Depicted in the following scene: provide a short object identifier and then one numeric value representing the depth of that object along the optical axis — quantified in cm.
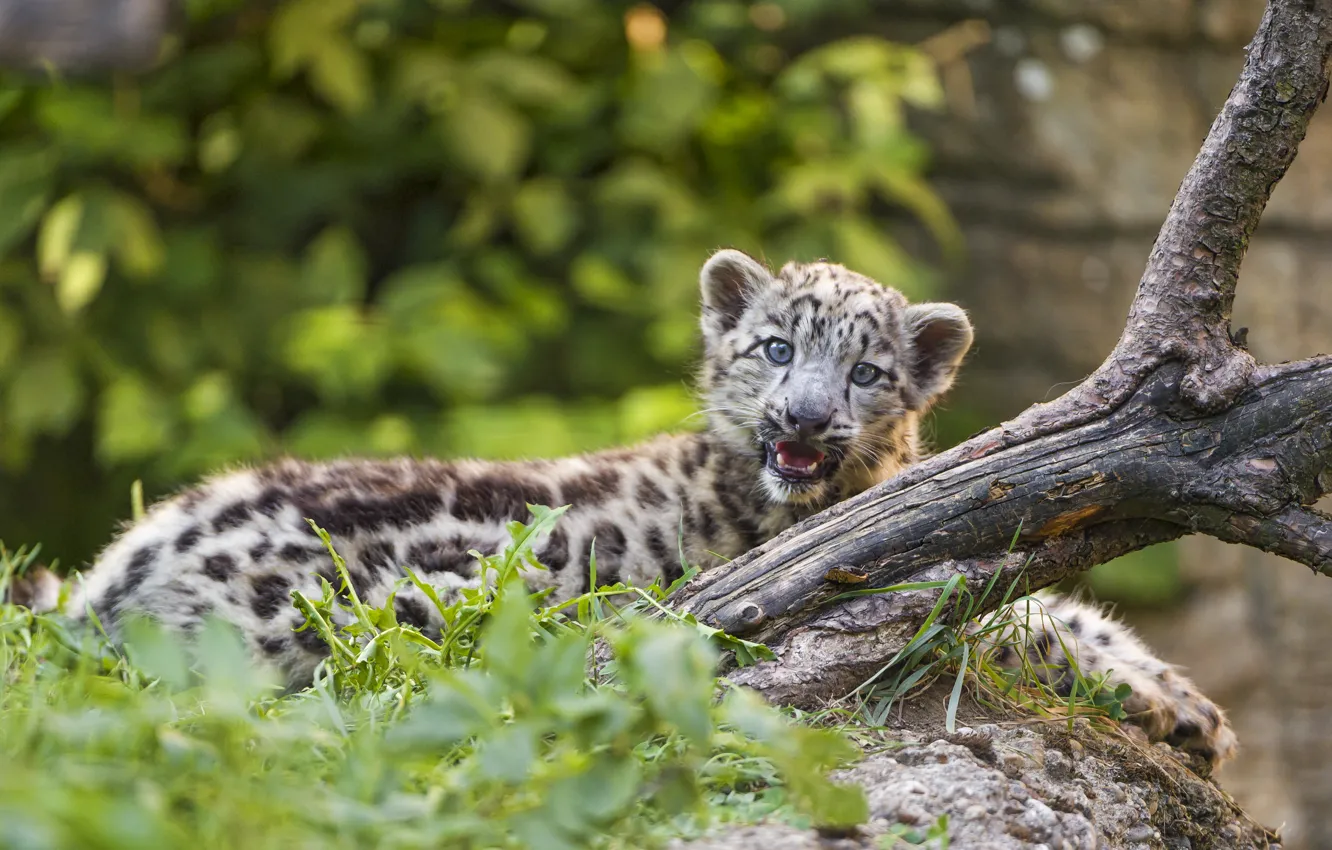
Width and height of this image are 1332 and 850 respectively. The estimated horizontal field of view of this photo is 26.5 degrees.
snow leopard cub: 966
